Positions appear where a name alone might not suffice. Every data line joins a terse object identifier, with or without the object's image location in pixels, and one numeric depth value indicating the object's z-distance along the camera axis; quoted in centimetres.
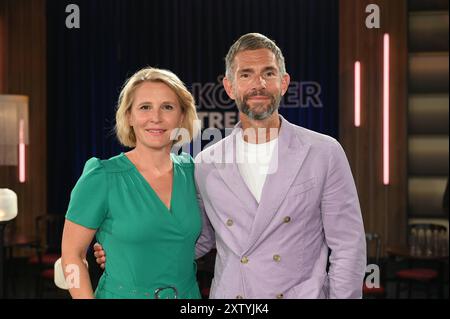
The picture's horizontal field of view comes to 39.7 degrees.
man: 175
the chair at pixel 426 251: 492
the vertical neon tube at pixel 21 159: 594
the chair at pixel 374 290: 455
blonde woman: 171
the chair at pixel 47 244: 555
